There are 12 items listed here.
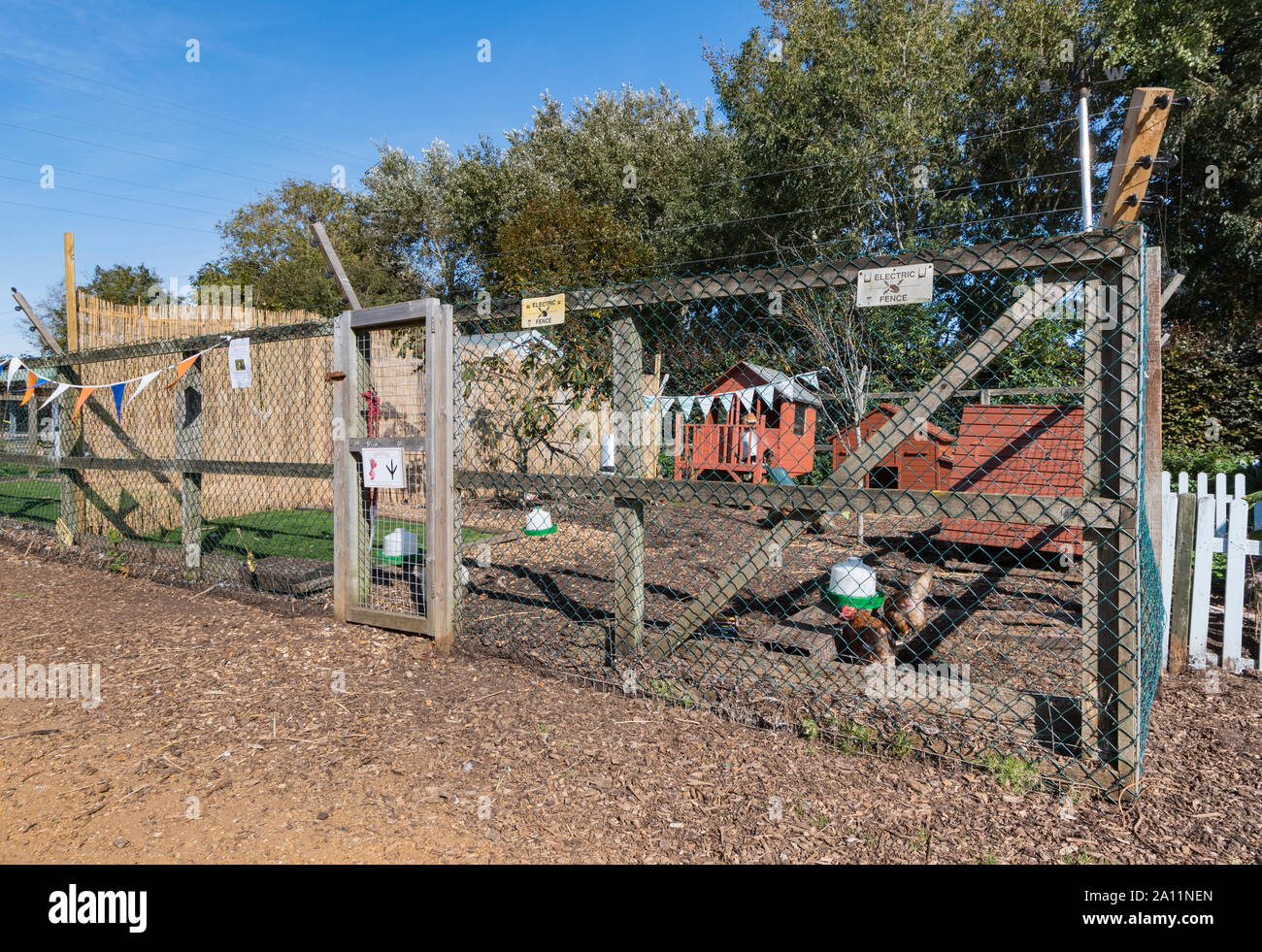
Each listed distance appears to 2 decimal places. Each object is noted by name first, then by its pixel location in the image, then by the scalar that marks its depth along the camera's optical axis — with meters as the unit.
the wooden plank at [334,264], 4.58
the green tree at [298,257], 27.45
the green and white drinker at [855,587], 4.42
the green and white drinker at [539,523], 7.76
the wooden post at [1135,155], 2.76
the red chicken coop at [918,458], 8.89
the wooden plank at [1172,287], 3.22
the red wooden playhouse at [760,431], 11.91
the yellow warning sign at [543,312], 3.73
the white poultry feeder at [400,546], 5.05
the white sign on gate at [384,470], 4.30
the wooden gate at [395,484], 4.14
